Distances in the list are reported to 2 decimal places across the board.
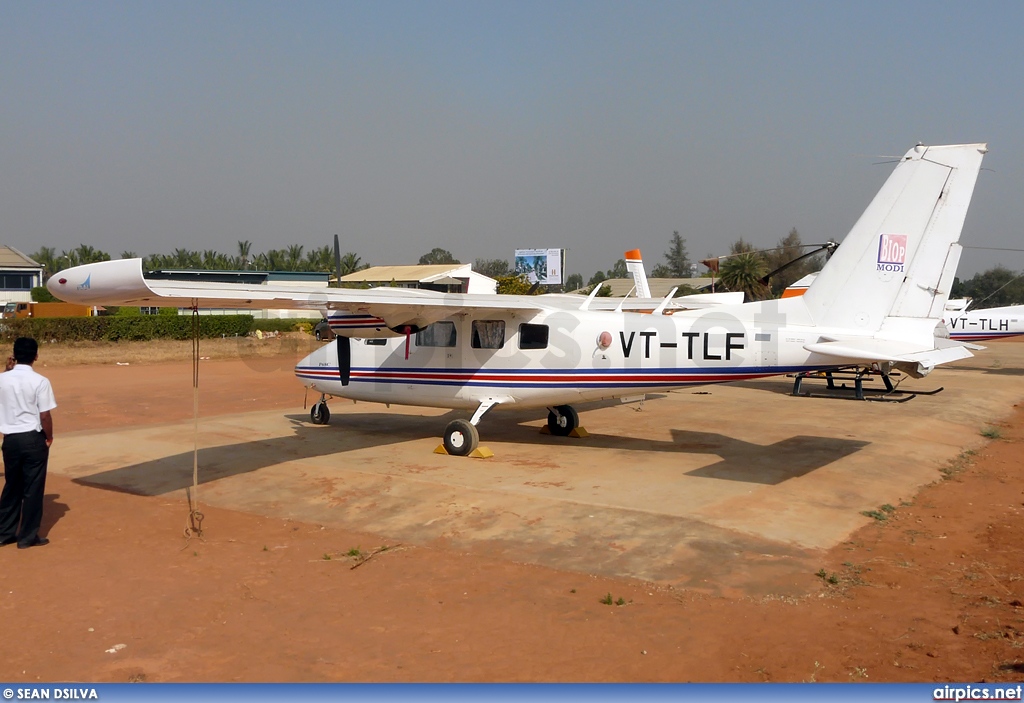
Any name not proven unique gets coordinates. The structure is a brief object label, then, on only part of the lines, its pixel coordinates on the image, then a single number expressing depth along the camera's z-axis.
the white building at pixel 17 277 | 66.25
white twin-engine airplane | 10.91
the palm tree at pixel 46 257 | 102.83
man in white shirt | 8.05
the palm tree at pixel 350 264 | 93.12
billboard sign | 87.00
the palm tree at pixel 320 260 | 94.66
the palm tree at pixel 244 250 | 100.88
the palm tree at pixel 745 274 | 64.74
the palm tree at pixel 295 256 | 96.93
